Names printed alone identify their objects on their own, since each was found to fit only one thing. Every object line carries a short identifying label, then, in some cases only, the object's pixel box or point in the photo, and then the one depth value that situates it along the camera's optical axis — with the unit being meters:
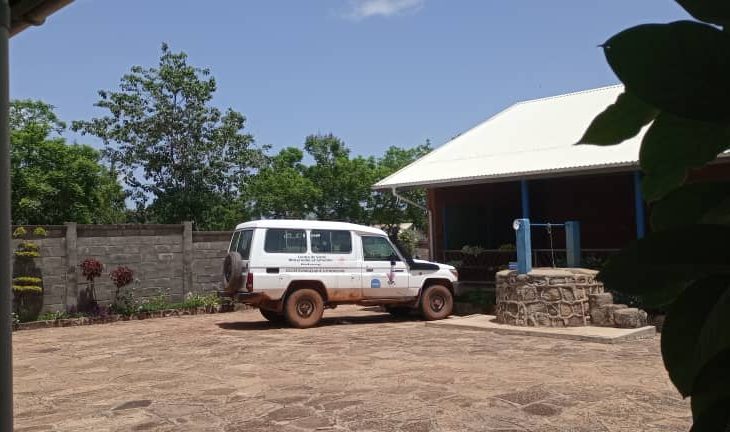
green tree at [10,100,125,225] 22.38
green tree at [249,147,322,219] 28.67
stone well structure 11.45
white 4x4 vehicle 12.27
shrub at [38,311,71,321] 14.05
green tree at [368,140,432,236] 29.20
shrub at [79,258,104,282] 14.58
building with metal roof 13.78
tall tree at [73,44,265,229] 22.17
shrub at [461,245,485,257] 15.31
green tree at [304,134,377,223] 28.89
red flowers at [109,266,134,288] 14.89
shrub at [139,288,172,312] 15.41
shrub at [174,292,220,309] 15.96
